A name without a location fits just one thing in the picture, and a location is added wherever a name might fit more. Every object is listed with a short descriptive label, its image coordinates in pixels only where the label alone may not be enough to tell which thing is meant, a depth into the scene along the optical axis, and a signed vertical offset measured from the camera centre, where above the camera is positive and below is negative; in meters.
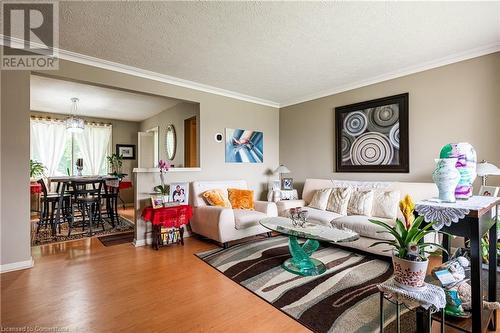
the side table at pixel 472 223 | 1.28 -0.32
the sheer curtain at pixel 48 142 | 5.77 +0.62
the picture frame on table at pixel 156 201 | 3.36 -0.48
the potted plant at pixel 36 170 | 5.46 -0.05
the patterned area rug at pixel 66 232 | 3.66 -1.10
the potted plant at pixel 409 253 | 1.22 -0.46
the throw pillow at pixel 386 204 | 3.09 -0.51
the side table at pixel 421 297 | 1.17 -0.66
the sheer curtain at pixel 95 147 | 6.41 +0.57
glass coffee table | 2.36 -0.70
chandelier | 4.72 +0.86
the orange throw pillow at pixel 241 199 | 3.90 -0.53
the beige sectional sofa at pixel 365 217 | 2.82 -0.68
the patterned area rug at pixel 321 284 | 1.79 -1.13
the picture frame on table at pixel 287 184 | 4.57 -0.34
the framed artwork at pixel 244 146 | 4.57 +0.41
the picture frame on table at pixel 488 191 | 2.47 -0.27
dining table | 3.94 -0.20
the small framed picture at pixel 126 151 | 7.02 +0.48
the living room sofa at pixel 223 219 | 3.31 -0.75
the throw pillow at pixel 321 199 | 3.75 -0.52
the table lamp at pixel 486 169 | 2.39 -0.04
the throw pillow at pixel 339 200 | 3.50 -0.51
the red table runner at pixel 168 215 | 3.29 -0.68
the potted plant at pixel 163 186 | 3.54 -0.28
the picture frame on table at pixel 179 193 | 3.75 -0.41
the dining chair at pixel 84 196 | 3.96 -0.49
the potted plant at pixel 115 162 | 6.73 +0.15
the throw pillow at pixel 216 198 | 3.74 -0.50
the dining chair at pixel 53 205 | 4.00 -0.67
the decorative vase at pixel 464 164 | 1.51 +0.01
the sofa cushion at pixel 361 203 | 3.29 -0.53
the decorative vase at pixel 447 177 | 1.43 -0.07
